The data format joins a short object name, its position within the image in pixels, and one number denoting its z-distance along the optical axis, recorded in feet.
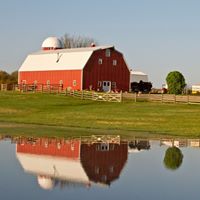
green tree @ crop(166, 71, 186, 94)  307.78
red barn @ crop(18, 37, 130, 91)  251.39
